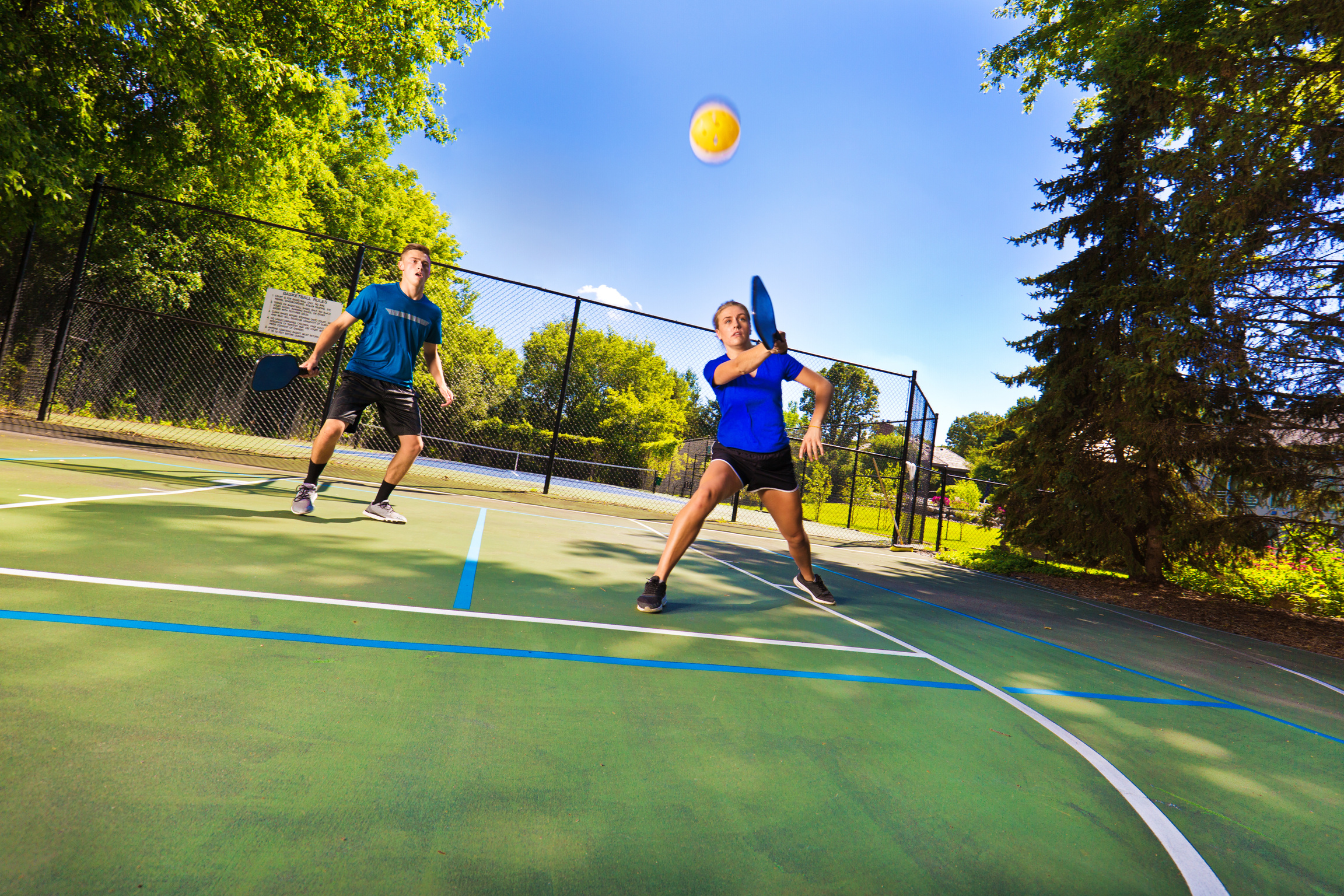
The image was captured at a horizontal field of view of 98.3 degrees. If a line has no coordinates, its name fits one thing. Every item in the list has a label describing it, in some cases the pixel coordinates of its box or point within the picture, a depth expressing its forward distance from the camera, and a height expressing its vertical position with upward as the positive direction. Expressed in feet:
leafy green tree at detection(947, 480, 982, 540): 73.87 +3.83
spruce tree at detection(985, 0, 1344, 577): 25.34 +13.85
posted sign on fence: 30.76 +6.10
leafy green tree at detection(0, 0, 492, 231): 28.07 +18.42
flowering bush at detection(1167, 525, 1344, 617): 29.07 -0.46
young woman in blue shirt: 12.60 +1.59
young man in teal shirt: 16.24 +2.27
